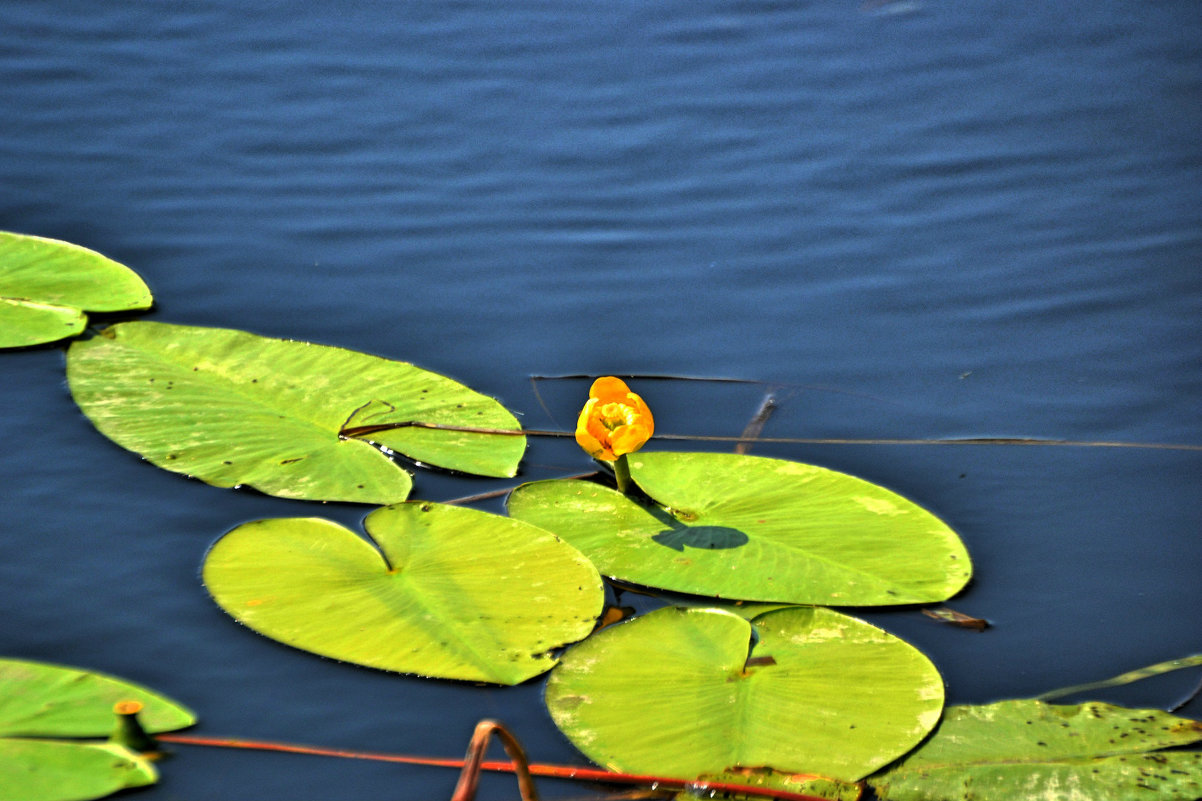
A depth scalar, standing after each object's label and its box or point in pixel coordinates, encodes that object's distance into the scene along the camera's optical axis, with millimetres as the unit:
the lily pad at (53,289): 5282
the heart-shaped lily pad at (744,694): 4950
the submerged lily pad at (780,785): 4928
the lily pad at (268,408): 5152
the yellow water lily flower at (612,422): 5106
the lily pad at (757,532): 5058
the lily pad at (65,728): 4921
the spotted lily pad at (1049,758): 4932
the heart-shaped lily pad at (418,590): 5011
